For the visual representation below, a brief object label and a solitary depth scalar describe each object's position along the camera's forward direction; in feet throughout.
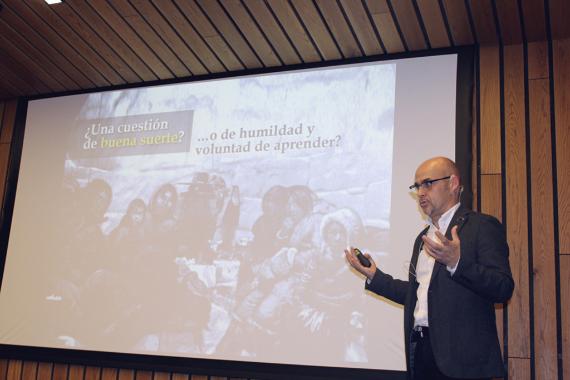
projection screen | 13.91
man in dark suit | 8.54
